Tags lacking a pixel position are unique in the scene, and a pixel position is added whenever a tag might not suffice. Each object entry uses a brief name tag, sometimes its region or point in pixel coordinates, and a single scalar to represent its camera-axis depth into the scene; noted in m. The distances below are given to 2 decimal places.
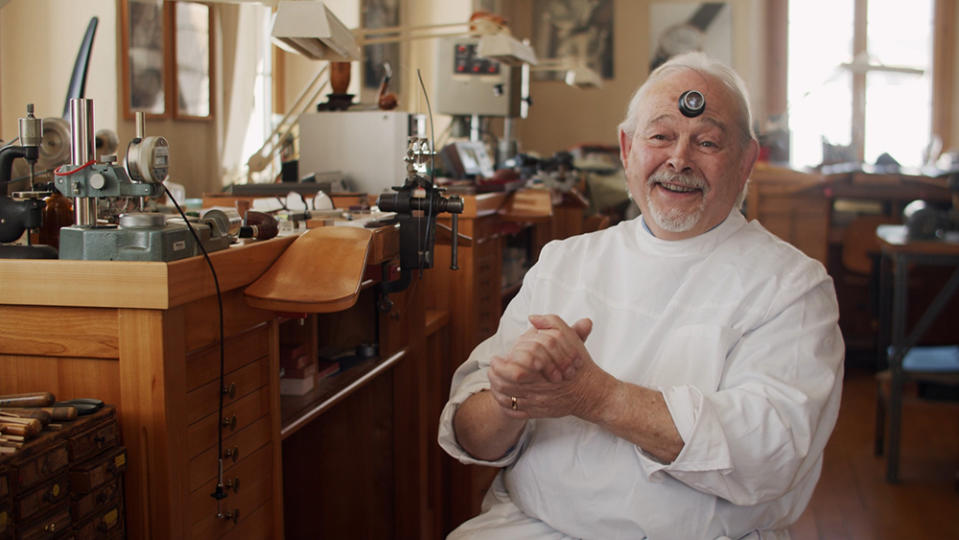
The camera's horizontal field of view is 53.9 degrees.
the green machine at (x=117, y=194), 1.31
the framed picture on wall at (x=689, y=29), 8.80
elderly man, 1.46
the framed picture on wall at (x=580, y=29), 8.88
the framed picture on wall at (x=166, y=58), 3.32
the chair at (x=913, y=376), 3.62
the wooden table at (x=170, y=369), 1.31
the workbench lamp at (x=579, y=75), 5.54
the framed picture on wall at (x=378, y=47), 5.07
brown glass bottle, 1.58
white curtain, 3.94
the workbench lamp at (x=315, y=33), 2.33
